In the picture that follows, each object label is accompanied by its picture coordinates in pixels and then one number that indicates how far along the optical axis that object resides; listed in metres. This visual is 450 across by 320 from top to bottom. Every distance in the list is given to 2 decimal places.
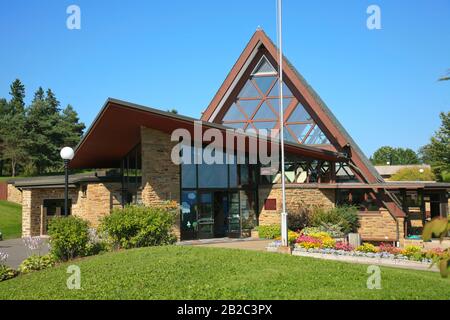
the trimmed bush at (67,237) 12.95
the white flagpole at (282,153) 14.02
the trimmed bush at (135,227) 13.92
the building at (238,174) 17.95
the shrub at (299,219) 20.08
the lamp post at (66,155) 14.21
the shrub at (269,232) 19.89
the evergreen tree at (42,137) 53.16
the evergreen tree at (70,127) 57.53
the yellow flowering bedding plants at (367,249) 13.81
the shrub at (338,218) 19.53
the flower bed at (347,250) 12.98
